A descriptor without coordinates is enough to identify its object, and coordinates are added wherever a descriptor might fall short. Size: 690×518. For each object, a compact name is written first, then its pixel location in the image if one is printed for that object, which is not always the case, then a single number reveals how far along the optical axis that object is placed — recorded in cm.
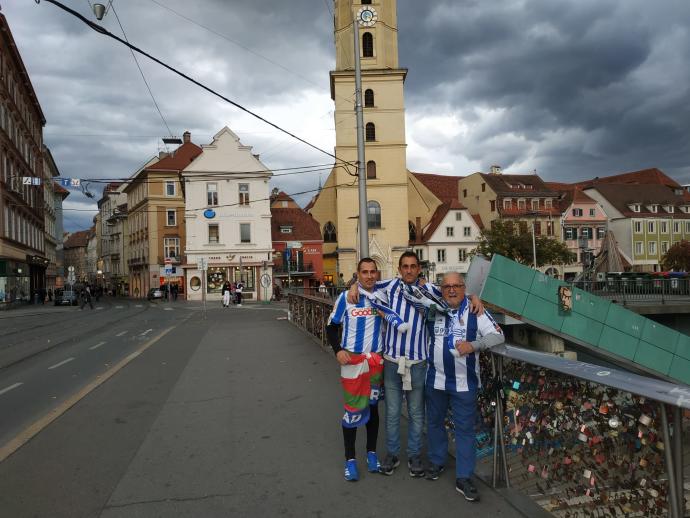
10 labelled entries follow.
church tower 5112
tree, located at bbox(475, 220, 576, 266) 5338
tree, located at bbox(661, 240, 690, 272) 6000
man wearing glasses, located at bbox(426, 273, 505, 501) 416
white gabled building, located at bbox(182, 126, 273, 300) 4659
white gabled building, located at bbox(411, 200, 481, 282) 6172
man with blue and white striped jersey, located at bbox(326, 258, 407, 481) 445
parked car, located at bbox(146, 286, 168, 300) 5019
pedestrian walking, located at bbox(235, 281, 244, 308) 3933
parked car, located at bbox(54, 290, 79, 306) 4378
